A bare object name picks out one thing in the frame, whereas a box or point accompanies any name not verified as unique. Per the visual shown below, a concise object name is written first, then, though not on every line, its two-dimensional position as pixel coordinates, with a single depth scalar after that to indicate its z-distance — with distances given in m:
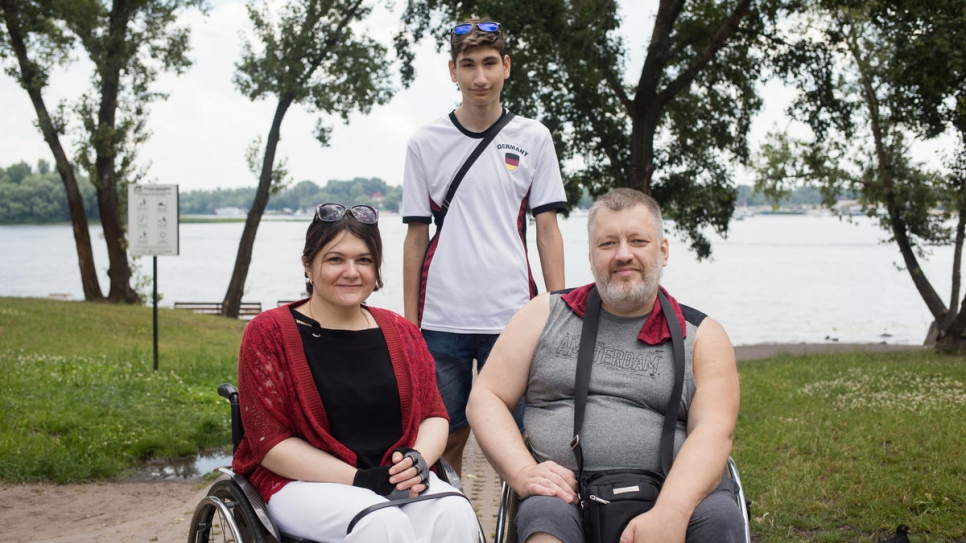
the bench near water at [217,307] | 26.08
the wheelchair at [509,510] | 2.75
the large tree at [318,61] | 21.03
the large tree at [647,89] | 14.26
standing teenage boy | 3.31
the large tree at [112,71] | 17.92
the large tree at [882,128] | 11.87
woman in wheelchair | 2.59
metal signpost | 10.44
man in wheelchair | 2.71
